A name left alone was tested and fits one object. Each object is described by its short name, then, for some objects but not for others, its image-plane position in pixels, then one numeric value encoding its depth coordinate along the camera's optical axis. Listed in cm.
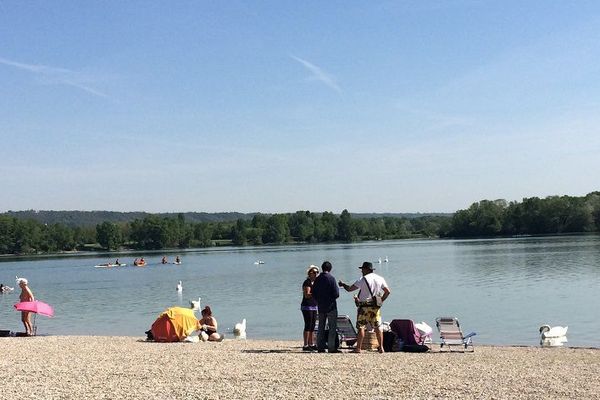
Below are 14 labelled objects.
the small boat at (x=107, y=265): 9425
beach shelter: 1902
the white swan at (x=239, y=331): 2309
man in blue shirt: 1490
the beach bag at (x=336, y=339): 1523
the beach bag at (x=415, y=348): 1559
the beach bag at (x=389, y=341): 1559
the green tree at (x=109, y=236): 18062
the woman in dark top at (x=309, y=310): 1566
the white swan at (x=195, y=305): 2335
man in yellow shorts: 1443
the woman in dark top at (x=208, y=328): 1977
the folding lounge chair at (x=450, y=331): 1612
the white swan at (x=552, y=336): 1967
